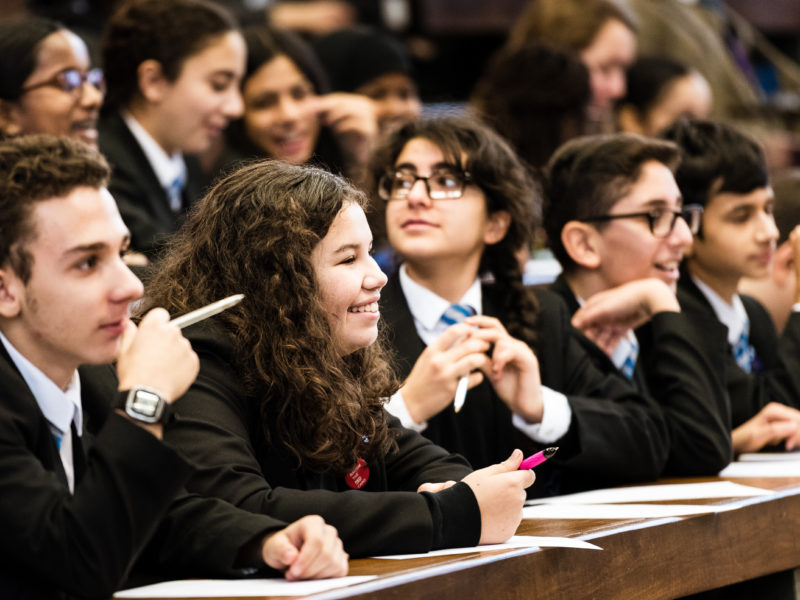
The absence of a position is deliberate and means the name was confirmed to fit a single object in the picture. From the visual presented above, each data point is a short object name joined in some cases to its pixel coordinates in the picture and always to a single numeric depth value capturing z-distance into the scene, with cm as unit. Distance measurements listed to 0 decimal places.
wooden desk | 339
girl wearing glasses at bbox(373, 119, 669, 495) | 489
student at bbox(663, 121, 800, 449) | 642
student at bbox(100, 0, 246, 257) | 750
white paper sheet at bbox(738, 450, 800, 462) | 596
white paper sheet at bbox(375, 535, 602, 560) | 372
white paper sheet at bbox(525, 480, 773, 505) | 478
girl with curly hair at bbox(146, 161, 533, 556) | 373
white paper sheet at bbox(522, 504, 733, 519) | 430
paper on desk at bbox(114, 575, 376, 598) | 322
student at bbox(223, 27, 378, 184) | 873
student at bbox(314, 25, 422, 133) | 980
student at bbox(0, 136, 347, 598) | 317
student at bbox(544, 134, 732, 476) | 554
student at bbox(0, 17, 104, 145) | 639
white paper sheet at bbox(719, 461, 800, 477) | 539
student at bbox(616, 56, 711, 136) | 1034
